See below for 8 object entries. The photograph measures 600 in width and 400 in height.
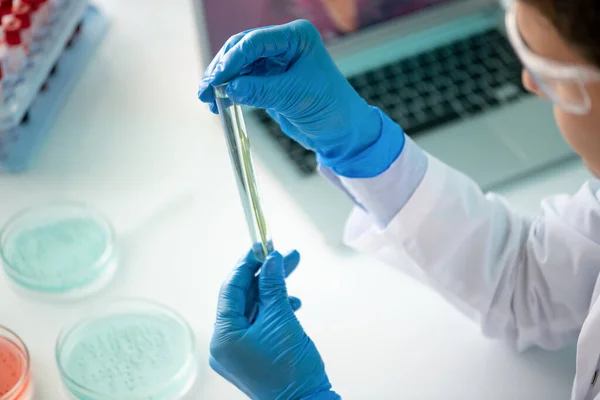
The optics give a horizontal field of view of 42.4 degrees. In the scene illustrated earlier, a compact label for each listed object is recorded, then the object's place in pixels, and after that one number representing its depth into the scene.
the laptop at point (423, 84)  1.33
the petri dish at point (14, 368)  0.97
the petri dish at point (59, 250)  1.15
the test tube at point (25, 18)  1.31
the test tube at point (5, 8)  1.33
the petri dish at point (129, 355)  1.02
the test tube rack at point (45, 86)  1.30
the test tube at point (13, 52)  1.28
